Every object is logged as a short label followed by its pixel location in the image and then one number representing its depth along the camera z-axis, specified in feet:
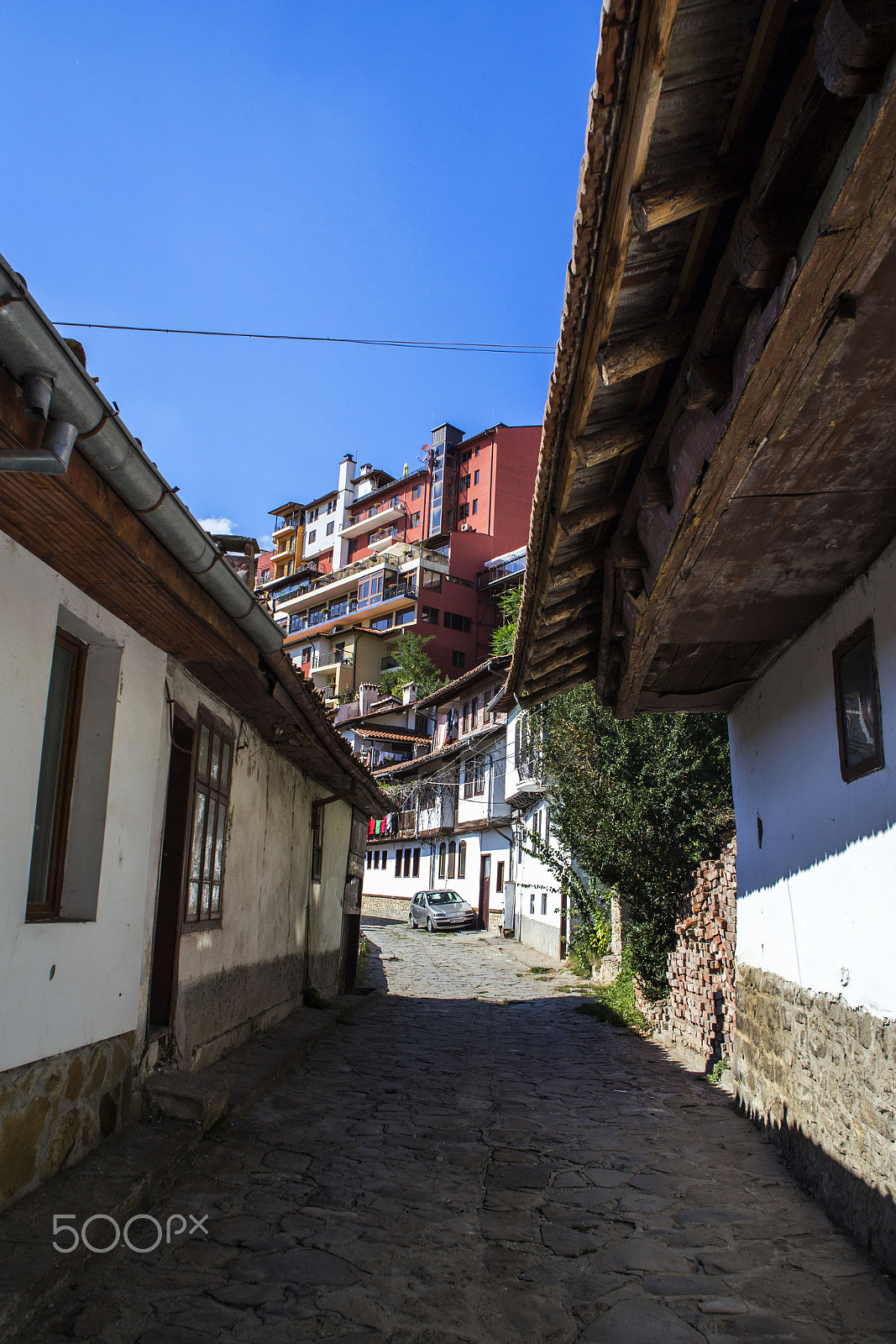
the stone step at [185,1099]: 18.29
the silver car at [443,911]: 102.89
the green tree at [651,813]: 37.42
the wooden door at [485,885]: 109.19
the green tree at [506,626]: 137.59
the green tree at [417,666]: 159.43
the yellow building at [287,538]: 230.07
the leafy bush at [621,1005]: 39.63
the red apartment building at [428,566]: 169.48
